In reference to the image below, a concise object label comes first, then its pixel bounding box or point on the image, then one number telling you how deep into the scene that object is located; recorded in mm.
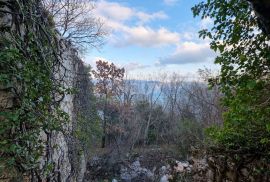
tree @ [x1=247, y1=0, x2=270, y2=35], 1671
